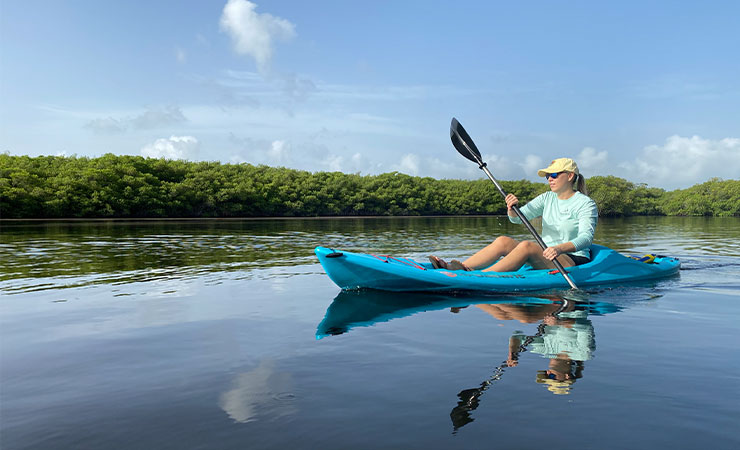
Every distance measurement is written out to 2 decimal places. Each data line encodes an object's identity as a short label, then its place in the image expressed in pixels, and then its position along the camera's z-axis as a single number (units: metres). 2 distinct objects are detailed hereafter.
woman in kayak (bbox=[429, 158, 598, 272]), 6.27
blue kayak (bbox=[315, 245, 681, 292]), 6.26
